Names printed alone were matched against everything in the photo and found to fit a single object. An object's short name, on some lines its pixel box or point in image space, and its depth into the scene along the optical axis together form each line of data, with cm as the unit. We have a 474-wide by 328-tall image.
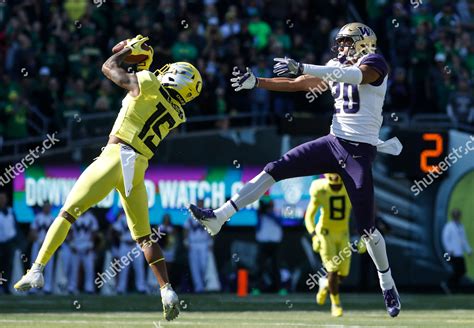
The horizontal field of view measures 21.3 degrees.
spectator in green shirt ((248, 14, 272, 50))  2108
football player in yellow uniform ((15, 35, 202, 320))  996
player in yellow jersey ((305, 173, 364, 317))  1509
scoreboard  1944
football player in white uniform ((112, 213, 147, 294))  2023
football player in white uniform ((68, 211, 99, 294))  2012
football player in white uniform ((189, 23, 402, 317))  1021
